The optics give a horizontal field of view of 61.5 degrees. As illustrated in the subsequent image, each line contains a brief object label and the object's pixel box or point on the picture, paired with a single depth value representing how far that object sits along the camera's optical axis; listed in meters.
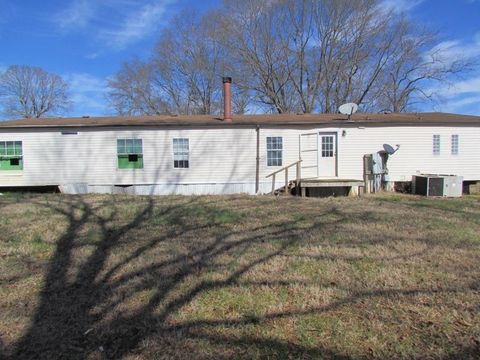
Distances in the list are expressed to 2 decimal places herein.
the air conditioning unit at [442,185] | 13.95
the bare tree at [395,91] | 29.89
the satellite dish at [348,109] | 15.53
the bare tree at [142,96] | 34.81
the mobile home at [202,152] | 15.05
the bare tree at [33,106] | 44.56
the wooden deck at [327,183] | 13.77
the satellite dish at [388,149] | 14.70
